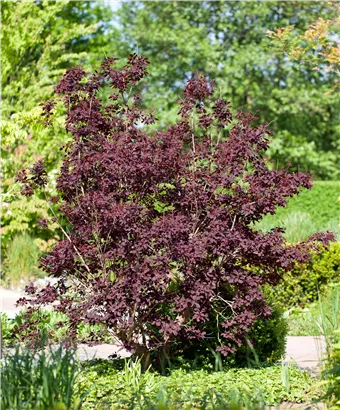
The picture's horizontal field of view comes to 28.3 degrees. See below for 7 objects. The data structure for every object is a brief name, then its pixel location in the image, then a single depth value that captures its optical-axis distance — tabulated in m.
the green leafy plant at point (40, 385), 4.04
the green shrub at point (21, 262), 13.05
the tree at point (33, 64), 14.54
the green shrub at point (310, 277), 10.27
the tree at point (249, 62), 22.58
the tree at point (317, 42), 8.30
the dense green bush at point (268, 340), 6.59
